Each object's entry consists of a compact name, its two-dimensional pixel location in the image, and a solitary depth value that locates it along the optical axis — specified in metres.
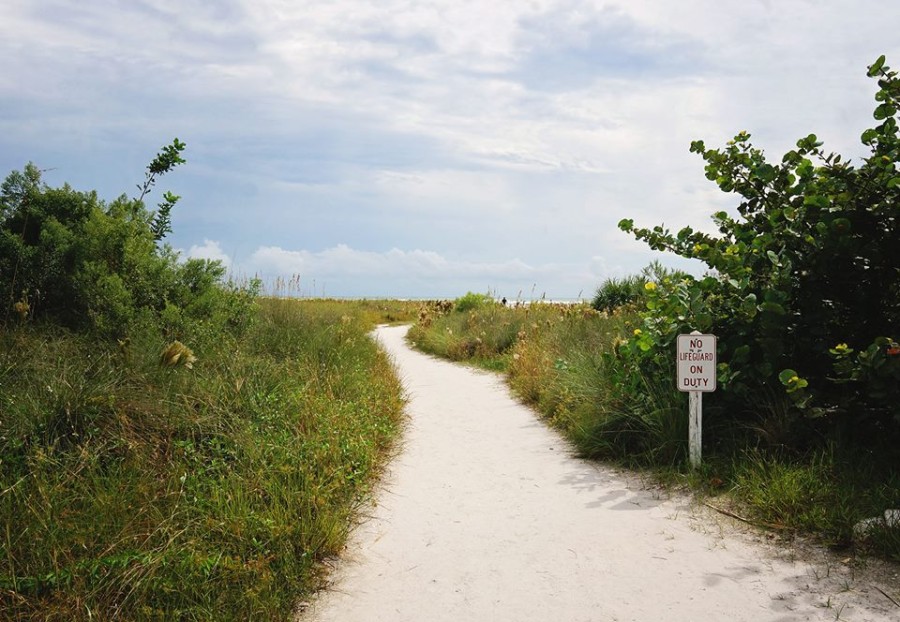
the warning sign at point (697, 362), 5.47
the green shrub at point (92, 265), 7.23
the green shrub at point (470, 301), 22.33
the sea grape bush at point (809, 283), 4.99
